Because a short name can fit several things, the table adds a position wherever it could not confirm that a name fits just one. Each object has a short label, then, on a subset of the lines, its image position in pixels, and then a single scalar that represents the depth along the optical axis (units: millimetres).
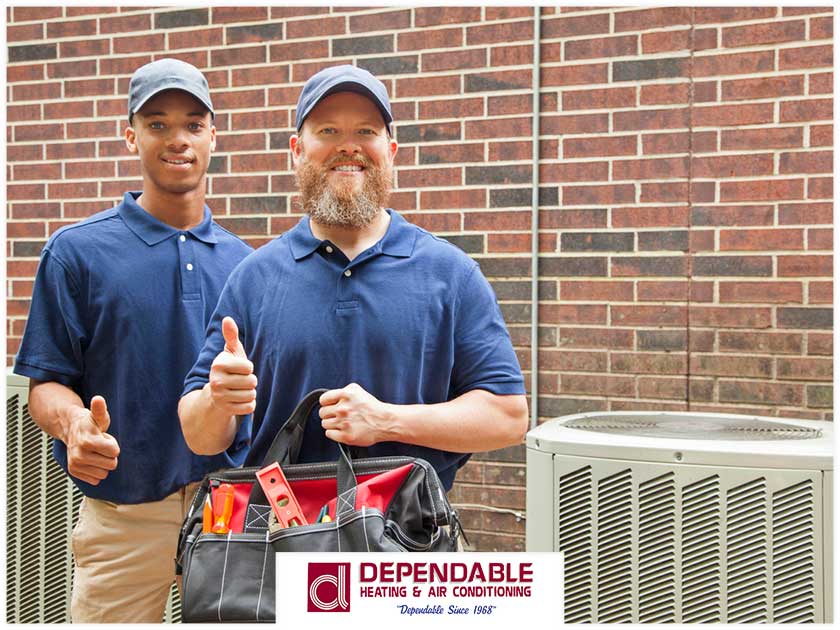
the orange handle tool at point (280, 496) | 1480
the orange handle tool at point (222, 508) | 1509
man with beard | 1639
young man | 1965
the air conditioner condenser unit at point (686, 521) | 1839
